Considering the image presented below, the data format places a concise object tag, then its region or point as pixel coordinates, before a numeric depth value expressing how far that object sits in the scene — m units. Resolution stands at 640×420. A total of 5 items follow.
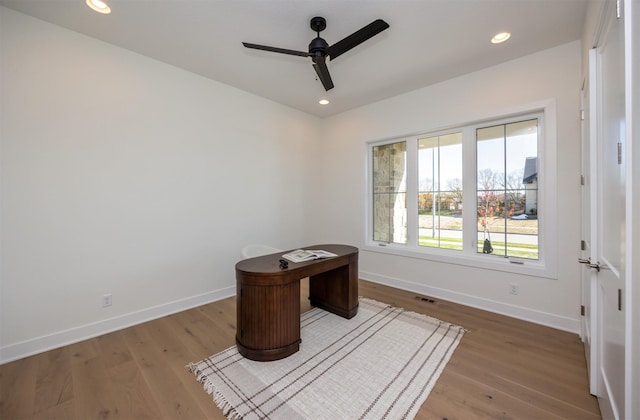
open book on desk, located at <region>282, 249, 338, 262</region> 2.37
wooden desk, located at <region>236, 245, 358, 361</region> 1.97
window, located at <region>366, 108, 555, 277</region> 2.77
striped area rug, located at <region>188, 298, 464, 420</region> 1.57
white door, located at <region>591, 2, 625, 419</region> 1.09
